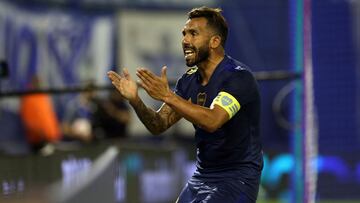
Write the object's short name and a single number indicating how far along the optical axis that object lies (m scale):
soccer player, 12.58
